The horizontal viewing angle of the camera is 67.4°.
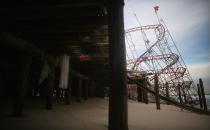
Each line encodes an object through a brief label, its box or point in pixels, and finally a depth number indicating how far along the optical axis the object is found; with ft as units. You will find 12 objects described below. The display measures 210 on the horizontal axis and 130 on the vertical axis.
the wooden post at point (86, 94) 48.59
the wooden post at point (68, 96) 32.75
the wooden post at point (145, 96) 47.51
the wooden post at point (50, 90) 23.95
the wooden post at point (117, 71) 9.68
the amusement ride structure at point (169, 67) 88.28
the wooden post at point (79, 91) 40.51
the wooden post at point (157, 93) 30.89
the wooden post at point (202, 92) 36.33
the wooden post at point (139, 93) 61.51
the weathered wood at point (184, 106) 28.99
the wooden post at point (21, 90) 16.96
